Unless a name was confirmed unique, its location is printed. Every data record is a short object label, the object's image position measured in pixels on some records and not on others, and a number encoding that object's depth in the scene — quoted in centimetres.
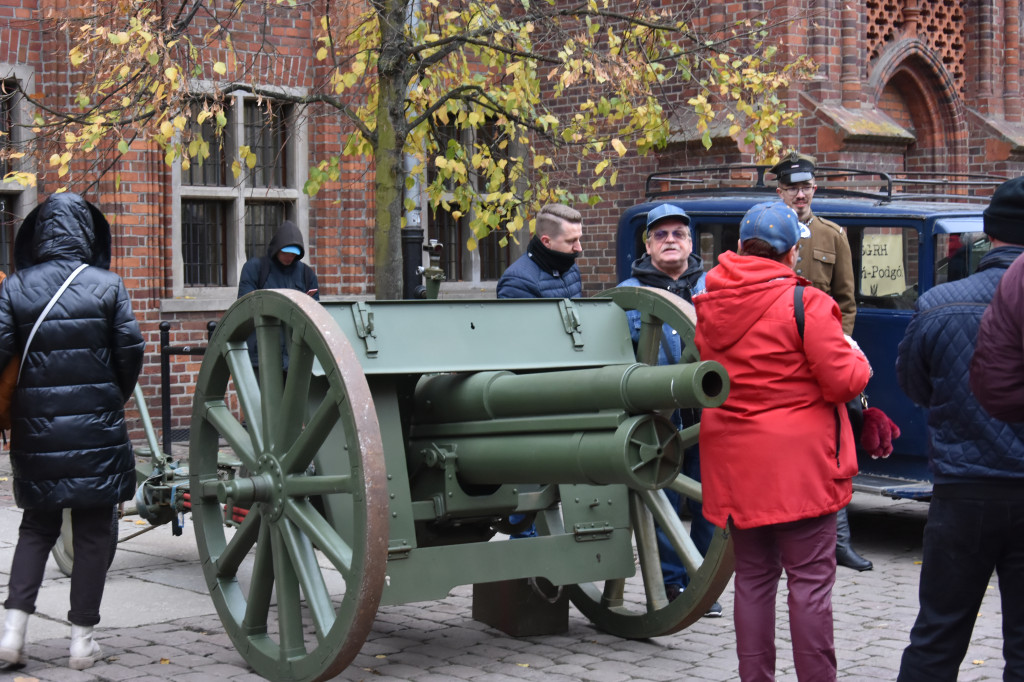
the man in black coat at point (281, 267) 886
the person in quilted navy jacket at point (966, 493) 416
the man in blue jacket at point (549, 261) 660
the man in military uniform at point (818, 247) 752
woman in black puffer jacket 522
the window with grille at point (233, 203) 1226
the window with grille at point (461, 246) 1407
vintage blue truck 772
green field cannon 452
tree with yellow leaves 802
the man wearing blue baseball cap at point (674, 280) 613
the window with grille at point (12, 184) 1109
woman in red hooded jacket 434
